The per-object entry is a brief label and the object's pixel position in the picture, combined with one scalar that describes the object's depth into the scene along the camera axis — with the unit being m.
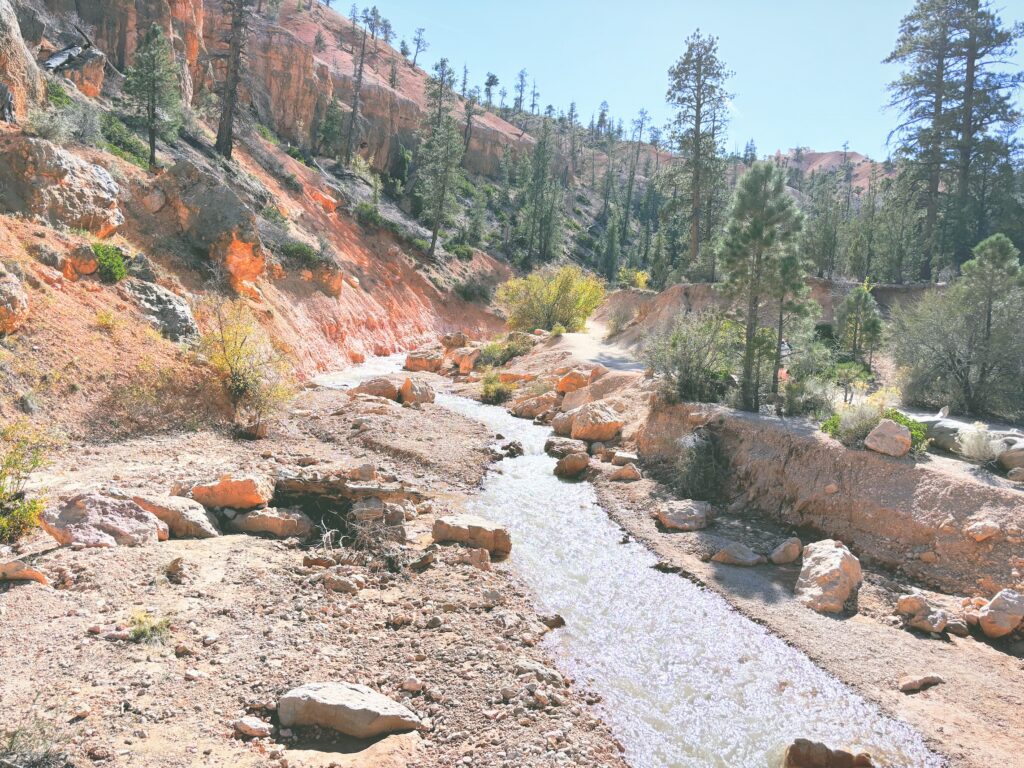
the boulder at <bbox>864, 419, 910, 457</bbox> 12.97
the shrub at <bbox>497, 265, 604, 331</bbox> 38.94
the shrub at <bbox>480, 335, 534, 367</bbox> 32.47
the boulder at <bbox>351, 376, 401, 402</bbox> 22.64
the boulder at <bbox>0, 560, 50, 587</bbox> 6.95
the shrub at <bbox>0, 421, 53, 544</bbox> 7.93
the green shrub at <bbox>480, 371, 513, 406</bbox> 26.73
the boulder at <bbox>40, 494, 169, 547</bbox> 8.12
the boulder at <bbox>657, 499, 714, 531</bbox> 13.71
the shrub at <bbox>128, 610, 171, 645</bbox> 6.55
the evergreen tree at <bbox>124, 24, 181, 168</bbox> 24.78
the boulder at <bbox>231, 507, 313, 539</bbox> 10.52
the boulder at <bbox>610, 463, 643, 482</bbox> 16.59
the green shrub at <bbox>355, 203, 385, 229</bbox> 47.30
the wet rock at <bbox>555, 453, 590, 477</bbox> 17.20
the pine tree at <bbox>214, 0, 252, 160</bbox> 30.32
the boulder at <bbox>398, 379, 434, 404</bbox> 23.11
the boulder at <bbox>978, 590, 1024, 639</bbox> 9.45
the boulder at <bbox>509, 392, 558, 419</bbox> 24.31
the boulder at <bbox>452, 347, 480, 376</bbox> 32.59
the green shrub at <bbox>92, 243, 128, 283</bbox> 16.03
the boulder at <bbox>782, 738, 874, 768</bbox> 6.73
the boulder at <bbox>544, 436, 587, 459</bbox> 18.41
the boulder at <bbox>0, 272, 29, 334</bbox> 12.12
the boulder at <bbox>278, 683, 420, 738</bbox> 6.00
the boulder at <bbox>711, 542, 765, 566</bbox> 12.09
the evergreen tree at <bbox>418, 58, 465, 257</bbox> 52.25
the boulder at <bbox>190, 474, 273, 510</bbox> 10.73
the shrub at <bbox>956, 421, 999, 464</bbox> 12.57
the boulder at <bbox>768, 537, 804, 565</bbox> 12.16
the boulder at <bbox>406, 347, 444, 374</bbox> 33.03
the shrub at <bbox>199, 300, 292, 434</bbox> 15.41
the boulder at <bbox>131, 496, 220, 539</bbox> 9.52
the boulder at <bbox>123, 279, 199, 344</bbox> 16.38
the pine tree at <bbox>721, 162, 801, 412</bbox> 17.42
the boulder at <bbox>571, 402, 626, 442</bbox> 19.97
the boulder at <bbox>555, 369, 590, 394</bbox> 24.98
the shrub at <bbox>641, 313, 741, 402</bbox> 18.48
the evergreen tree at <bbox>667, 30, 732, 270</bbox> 33.41
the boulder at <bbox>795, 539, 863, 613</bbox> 10.53
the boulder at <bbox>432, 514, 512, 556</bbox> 11.38
